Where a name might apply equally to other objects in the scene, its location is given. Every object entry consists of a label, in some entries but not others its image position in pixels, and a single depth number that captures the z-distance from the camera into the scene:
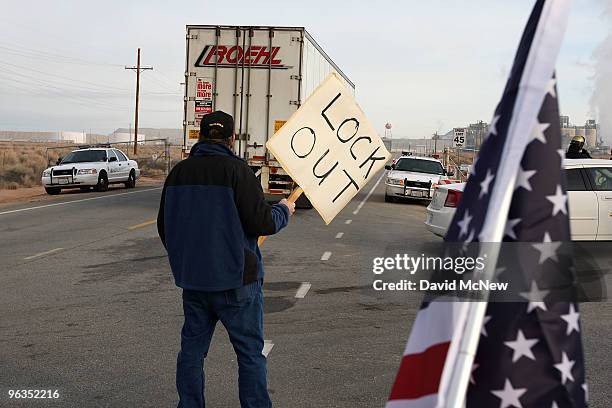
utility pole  52.64
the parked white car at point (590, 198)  11.61
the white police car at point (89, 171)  26.67
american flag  1.99
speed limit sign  37.91
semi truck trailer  18.44
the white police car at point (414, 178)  23.95
